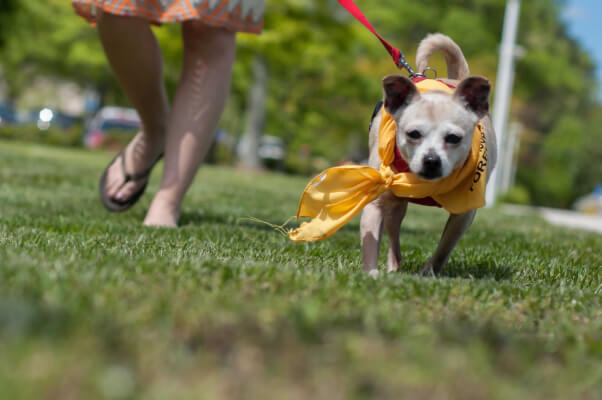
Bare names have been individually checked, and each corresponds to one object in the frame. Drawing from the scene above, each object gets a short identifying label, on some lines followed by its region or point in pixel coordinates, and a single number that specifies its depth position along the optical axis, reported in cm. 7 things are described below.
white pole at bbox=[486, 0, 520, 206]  1773
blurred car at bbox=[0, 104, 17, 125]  3668
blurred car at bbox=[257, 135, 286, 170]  2611
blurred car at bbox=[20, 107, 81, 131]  3638
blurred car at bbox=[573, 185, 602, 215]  2648
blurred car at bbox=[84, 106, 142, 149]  2776
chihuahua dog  271
